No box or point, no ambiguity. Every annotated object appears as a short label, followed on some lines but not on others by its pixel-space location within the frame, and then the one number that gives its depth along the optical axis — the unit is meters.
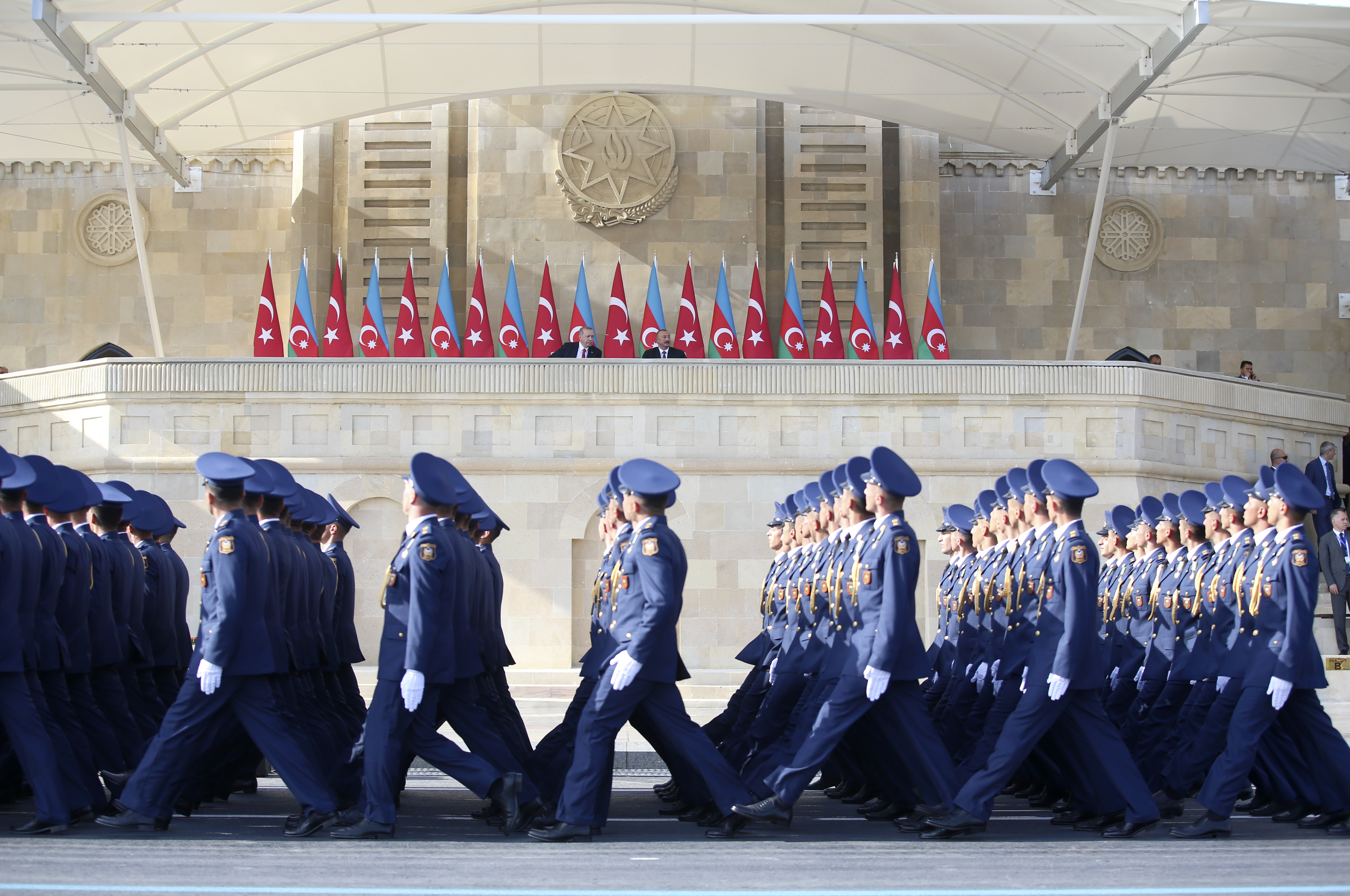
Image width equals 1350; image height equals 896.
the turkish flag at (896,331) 19.22
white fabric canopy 18.03
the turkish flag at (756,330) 19.27
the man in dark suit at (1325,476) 15.38
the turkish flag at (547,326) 19.36
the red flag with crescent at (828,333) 19.50
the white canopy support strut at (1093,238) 18.67
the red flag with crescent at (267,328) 19.12
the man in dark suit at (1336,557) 13.89
